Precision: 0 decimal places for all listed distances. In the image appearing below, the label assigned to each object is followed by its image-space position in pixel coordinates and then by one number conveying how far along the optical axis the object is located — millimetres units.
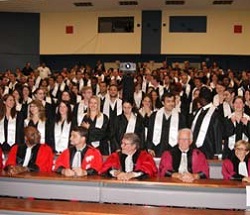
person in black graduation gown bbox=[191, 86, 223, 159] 6141
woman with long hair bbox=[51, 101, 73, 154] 5844
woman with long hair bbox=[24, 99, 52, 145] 5871
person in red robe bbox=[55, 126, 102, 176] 4584
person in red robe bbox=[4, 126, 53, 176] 4824
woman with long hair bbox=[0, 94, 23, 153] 6387
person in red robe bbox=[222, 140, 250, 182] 4527
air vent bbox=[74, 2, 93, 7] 16294
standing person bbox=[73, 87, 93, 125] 6746
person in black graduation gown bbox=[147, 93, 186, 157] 6137
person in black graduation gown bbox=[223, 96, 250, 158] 5949
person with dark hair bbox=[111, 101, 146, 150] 6211
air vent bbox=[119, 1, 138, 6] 16081
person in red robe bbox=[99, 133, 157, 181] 4398
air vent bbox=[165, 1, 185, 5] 15809
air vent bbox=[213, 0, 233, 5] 15555
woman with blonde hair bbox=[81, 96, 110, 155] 6016
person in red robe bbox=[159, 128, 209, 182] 4593
